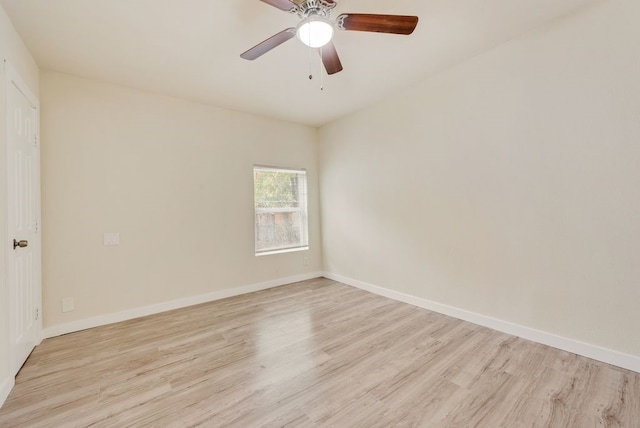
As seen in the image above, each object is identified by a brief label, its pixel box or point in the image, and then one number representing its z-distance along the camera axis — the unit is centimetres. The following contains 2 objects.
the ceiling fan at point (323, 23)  162
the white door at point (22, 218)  190
